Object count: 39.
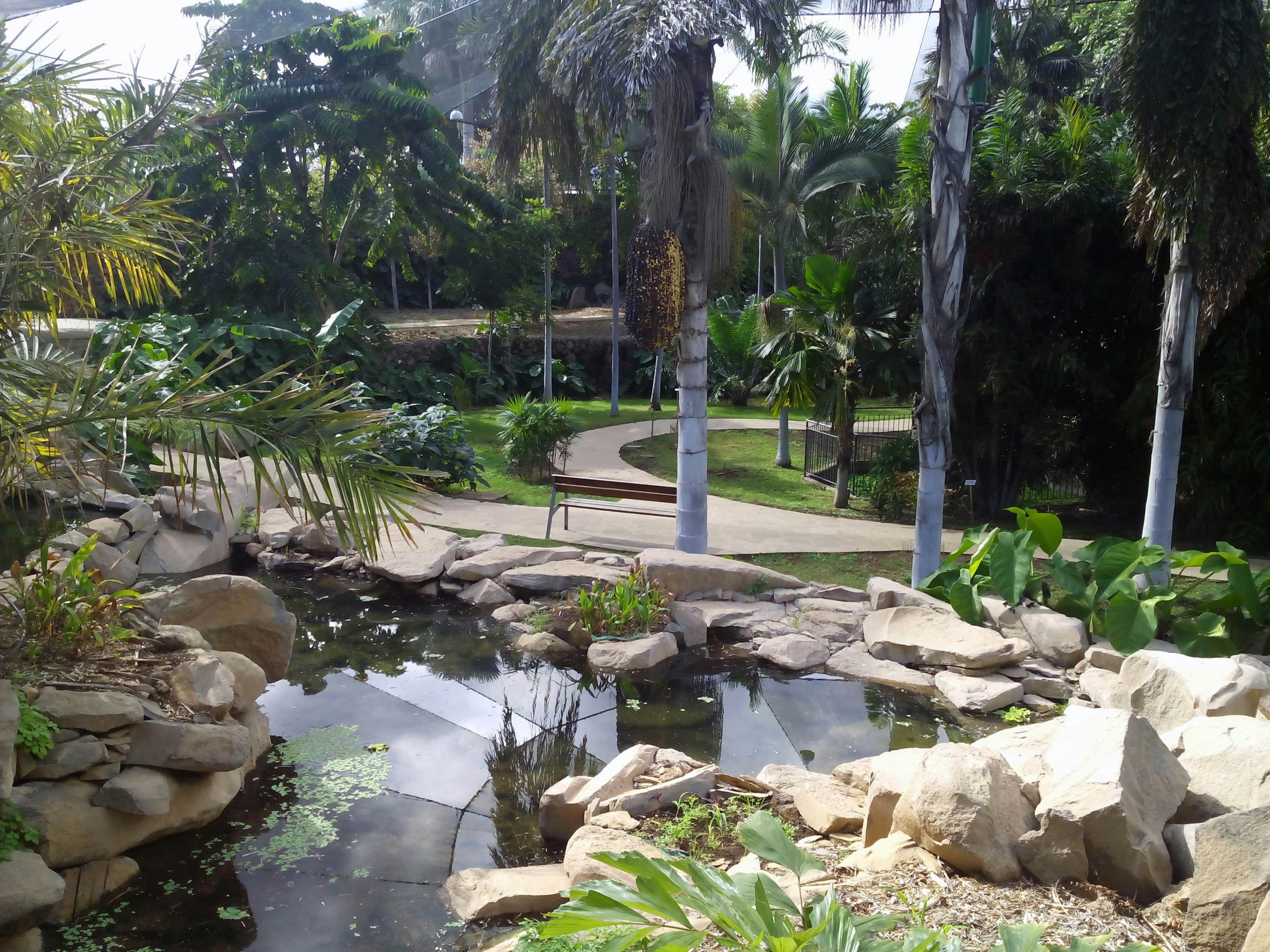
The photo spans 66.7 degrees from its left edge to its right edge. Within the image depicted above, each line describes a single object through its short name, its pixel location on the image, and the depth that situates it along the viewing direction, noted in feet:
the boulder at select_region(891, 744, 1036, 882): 11.00
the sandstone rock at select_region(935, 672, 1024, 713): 19.81
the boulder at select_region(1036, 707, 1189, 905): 10.77
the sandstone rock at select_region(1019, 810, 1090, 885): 10.84
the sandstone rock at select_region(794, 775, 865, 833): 13.74
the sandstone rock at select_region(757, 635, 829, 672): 22.41
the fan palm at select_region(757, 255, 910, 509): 37.42
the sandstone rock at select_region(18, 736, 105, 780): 13.93
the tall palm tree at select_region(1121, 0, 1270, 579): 21.22
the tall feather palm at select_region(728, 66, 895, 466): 55.31
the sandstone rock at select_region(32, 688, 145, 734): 14.38
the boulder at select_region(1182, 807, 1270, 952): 9.21
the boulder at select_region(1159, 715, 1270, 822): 12.11
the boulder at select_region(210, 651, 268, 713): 17.66
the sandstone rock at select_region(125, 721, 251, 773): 14.83
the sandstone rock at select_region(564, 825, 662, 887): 12.00
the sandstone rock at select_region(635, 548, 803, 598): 25.27
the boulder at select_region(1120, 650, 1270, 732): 15.72
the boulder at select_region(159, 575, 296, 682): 20.27
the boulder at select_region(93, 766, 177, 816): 14.12
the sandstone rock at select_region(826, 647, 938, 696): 21.13
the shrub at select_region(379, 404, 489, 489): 39.04
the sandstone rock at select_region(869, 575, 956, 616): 23.41
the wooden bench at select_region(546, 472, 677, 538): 31.40
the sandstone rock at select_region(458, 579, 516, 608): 26.55
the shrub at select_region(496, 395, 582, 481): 44.01
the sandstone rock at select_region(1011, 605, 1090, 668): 21.39
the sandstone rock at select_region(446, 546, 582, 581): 27.45
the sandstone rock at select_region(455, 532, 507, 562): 29.07
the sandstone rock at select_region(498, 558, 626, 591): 26.17
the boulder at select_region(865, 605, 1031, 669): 21.17
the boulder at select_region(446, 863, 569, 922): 12.54
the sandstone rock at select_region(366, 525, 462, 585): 27.48
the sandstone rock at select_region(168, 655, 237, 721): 16.28
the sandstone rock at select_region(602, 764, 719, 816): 14.71
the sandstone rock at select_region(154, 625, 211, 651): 17.87
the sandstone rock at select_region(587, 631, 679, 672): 22.07
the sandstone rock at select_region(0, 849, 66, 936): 11.64
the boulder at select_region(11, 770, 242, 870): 13.39
